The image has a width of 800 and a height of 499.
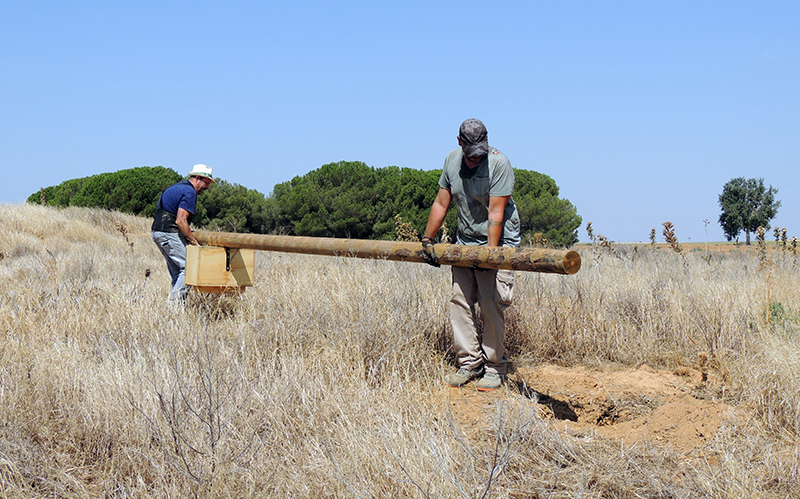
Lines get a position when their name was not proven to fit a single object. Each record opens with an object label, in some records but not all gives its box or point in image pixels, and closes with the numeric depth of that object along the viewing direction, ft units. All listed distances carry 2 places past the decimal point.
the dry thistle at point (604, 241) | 26.46
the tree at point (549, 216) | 93.86
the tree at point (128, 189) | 91.81
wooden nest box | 19.11
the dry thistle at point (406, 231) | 24.60
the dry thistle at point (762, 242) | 19.74
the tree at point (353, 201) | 100.53
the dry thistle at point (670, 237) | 23.53
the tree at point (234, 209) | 93.66
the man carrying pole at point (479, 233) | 14.37
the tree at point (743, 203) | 159.15
